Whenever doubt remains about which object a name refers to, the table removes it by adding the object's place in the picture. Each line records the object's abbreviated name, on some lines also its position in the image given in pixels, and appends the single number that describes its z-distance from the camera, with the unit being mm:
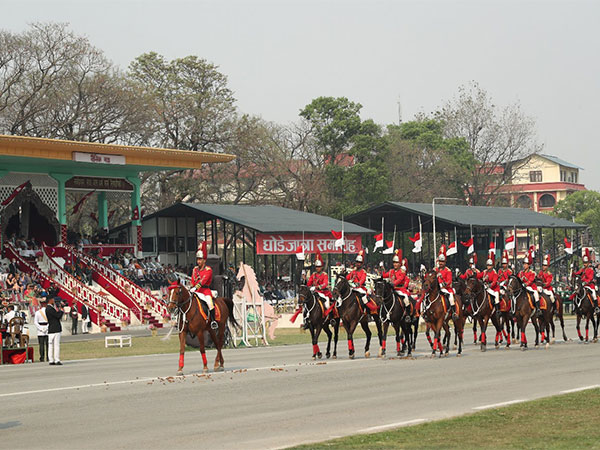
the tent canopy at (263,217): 55747
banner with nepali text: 55656
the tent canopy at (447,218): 63562
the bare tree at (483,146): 92062
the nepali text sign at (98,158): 50906
